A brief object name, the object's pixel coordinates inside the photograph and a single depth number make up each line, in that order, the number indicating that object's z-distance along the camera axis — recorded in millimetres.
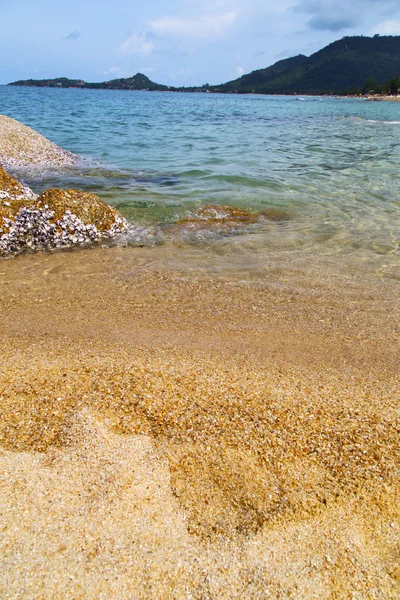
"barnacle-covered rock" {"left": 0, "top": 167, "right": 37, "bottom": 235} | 5196
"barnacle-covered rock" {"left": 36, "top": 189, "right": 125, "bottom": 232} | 5465
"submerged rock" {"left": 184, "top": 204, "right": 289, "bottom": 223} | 6508
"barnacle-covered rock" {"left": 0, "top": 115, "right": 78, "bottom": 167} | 10555
